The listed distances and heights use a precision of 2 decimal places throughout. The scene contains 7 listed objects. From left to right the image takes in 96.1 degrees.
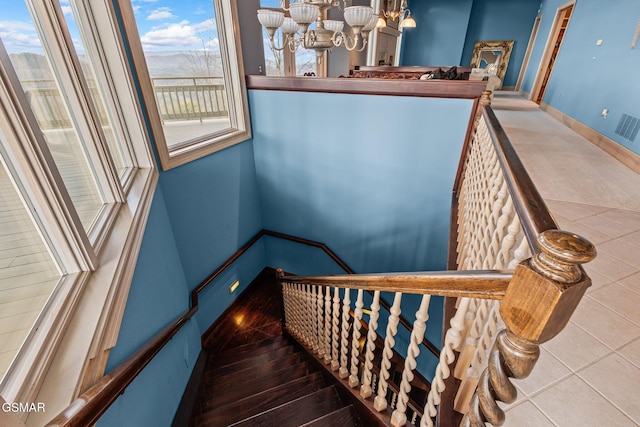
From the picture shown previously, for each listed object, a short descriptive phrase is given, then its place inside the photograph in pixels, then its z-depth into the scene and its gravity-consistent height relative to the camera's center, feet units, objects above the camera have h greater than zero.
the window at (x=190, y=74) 6.99 -0.26
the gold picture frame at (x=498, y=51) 30.68 +1.39
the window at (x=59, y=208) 2.83 -1.75
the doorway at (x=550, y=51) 21.11 +1.01
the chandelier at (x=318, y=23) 6.84 +0.98
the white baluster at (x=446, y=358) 2.80 -2.62
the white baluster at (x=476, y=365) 2.74 -2.75
